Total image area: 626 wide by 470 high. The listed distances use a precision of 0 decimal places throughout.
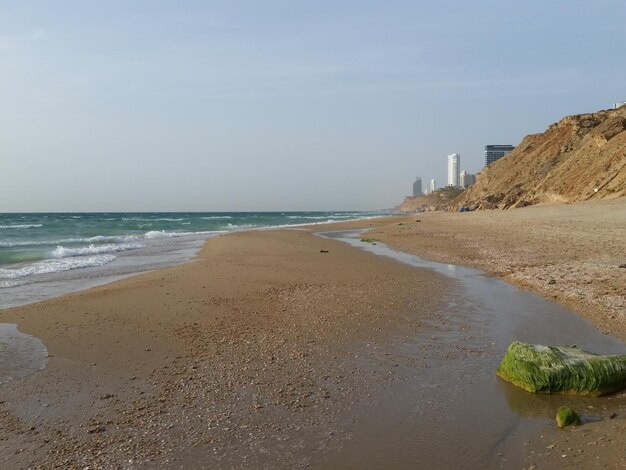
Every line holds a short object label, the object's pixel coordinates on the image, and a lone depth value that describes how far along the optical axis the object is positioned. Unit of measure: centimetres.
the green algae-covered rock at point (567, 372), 480
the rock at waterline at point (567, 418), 411
